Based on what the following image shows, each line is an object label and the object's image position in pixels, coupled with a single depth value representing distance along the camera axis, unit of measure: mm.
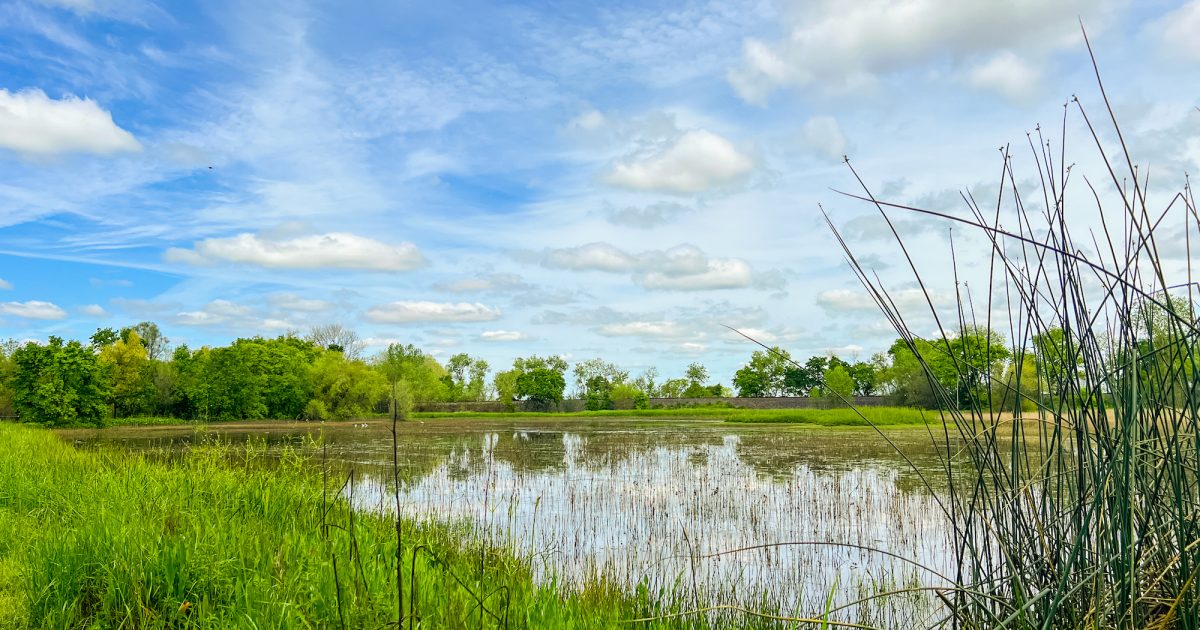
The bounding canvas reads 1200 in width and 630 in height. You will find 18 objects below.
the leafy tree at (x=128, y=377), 46338
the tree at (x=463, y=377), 81806
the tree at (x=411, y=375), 47062
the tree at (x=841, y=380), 55562
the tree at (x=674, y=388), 82375
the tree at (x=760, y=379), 74188
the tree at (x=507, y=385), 69000
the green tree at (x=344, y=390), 48906
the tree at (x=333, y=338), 73062
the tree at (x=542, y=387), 66500
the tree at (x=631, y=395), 65938
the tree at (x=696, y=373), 81875
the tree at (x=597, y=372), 82188
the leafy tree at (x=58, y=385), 37781
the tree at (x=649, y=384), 83000
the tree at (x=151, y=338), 71312
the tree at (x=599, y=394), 66500
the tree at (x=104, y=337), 62188
